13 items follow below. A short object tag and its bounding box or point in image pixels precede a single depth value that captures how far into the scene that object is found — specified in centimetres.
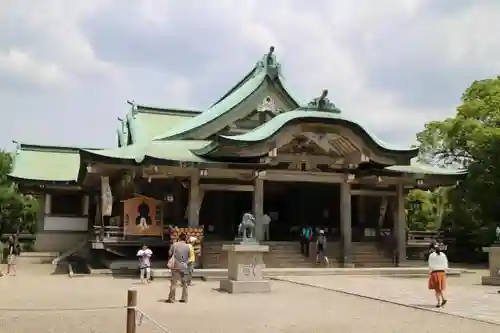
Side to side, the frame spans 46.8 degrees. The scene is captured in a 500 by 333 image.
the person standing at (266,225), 2430
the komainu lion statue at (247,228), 1567
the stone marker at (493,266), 1803
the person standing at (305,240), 2380
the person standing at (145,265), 1862
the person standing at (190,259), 1383
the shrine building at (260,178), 2234
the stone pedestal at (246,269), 1525
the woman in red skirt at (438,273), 1248
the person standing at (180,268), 1324
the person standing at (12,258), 2264
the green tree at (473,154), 2792
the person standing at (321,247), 2288
